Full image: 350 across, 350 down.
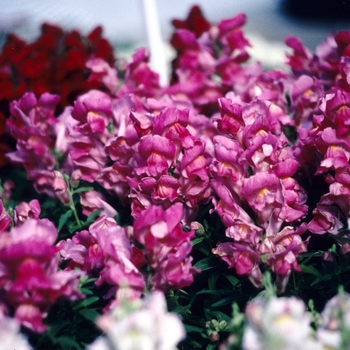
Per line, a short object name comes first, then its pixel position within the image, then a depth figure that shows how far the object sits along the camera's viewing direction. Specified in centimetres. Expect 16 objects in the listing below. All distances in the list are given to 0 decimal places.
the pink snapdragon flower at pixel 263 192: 57
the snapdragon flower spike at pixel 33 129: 69
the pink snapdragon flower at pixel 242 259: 57
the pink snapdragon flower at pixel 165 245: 54
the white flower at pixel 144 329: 46
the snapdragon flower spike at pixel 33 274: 51
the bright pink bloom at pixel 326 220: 60
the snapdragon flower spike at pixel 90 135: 65
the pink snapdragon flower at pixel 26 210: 60
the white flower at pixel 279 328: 45
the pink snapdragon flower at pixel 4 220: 58
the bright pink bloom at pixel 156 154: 59
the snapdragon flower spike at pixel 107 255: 54
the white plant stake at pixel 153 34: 100
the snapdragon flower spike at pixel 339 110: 59
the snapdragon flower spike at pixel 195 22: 89
